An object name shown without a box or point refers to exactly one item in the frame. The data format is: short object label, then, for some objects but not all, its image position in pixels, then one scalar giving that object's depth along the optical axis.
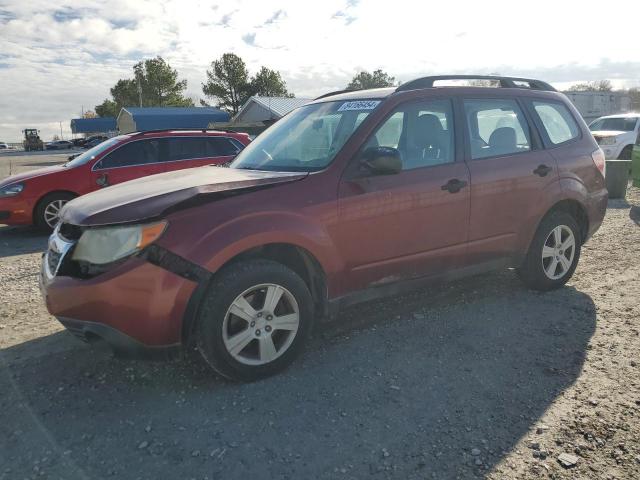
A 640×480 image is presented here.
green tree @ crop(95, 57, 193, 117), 67.56
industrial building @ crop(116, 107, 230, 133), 47.31
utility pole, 62.32
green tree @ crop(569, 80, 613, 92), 74.41
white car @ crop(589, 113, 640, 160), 13.54
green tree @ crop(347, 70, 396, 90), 87.06
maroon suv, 2.81
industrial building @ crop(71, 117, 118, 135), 71.38
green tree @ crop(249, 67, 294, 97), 73.69
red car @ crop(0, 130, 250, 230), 7.85
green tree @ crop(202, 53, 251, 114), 73.38
